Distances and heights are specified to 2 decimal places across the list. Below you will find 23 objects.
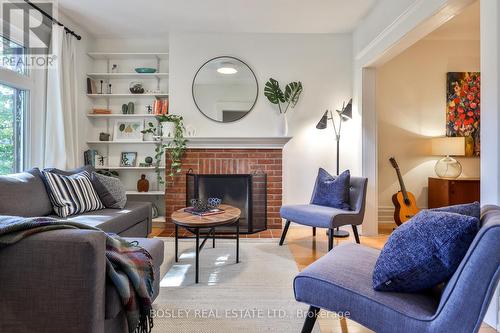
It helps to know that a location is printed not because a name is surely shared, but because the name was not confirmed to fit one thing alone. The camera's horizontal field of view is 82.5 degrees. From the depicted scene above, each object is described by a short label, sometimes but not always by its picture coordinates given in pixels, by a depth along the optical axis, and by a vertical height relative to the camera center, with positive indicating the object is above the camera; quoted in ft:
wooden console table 10.75 -0.90
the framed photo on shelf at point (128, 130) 13.17 +1.67
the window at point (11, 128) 9.18 +1.25
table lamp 11.24 +0.56
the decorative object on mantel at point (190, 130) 12.39 +1.58
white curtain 10.19 +2.00
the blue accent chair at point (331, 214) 8.76 -1.50
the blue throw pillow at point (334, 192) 9.89 -0.88
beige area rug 5.41 -2.92
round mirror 12.50 +3.32
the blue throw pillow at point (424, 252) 3.40 -1.06
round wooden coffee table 7.04 -1.38
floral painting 12.13 +2.55
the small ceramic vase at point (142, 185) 12.73 -0.84
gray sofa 3.37 -1.40
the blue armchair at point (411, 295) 3.15 -1.69
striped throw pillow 7.88 -0.80
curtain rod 9.39 +5.26
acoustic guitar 11.62 -1.52
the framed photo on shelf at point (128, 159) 13.16 +0.33
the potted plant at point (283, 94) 12.20 +3.14
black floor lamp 11.53 +1.97
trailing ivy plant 11.91 +0.87
